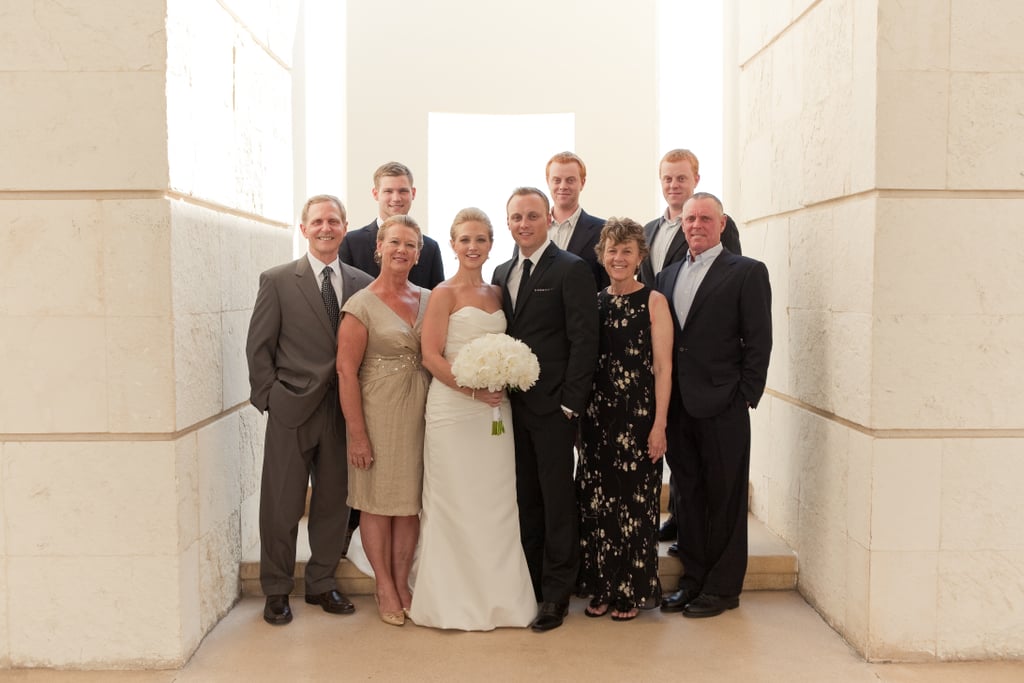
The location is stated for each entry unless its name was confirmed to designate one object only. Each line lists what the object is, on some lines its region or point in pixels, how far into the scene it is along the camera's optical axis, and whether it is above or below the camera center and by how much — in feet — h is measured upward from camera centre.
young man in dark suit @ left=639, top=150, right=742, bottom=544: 16.19 +1.27
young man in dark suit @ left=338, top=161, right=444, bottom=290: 16.48 +0.87
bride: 14.30 -3.38
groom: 14.07 -1.13
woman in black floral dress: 14.26 -2.31
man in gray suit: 14.58 -1.82
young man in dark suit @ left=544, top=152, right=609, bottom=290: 15.97 +1.23
